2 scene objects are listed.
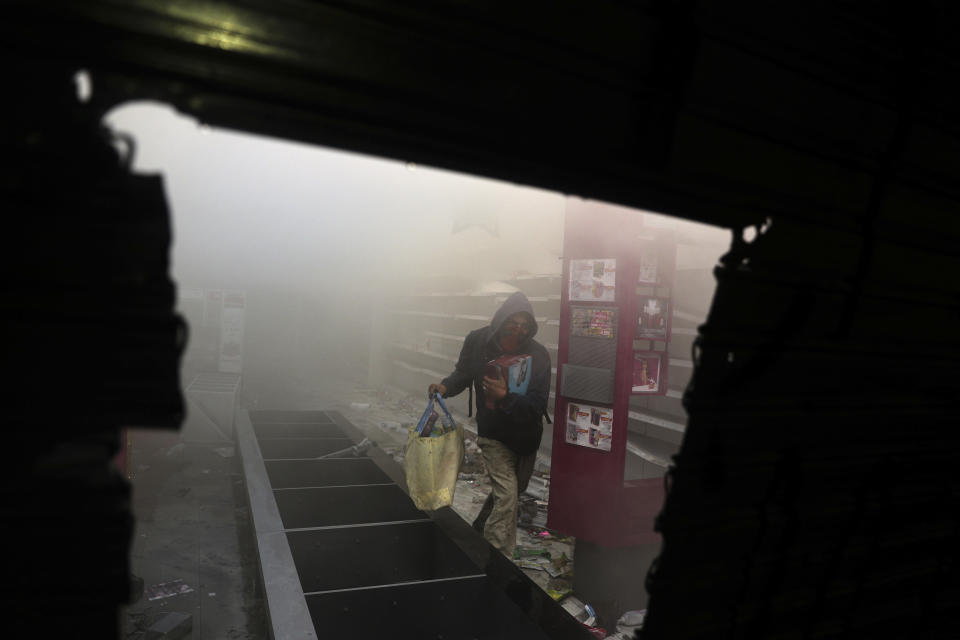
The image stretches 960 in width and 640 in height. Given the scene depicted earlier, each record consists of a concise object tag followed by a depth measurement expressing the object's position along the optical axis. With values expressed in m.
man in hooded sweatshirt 4.46
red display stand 4.16
